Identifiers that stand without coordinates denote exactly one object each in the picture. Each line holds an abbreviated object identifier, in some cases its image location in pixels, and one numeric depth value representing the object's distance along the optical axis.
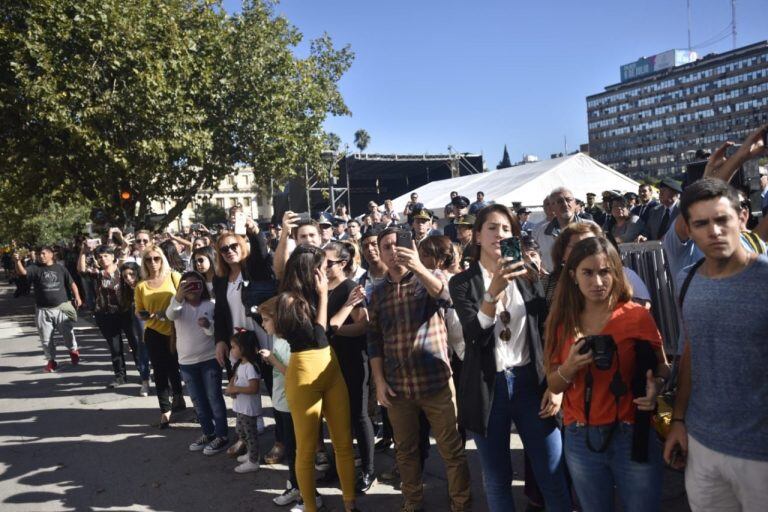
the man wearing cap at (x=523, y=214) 10.83
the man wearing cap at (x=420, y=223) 7.43
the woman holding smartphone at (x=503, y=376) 2.87
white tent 13.66
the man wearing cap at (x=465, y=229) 6.19
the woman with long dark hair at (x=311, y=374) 3.50
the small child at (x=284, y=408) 3.84
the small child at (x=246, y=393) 4.67
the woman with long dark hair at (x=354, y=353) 4.00
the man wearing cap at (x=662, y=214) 6.74
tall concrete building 115.31
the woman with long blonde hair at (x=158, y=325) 5.89
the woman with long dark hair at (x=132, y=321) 6.94
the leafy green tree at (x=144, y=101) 13.45
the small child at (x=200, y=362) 5.12
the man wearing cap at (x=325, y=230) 7.55
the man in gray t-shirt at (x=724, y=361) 1.89
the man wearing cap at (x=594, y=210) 9.14
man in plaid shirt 3.40
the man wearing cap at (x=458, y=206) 10.28
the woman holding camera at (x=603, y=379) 2.27
